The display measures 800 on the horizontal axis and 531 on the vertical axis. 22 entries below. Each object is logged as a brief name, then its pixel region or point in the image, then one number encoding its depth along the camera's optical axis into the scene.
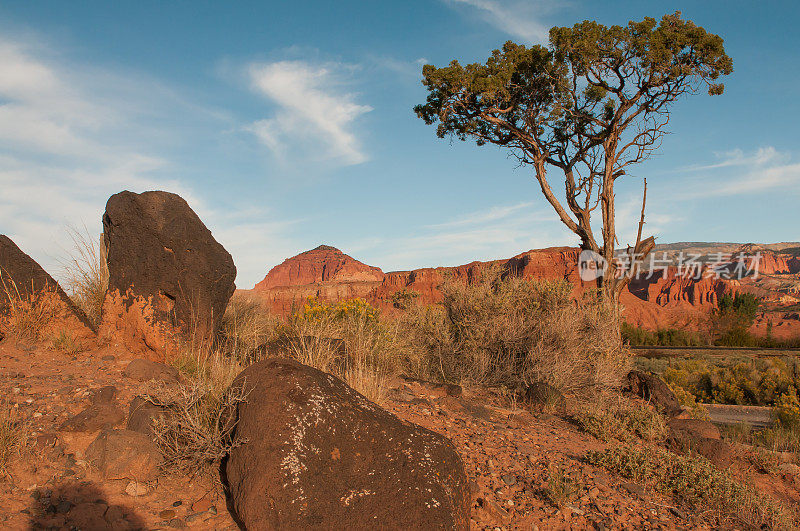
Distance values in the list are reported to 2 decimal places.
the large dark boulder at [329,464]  2.62
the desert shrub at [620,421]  5.64
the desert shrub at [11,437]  3.12
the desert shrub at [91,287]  6.78
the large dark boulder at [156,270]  5.76
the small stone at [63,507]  2.86
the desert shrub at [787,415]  9.53
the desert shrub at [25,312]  5.55
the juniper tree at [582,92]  13.02
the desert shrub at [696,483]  3.99
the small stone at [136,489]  3.13
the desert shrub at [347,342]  5.50
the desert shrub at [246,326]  6.52
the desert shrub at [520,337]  7.41
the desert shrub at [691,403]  9.39
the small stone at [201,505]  3.04
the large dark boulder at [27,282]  5.79
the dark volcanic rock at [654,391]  7.89
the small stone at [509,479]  3.74
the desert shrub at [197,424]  3.31
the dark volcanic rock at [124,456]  3.28
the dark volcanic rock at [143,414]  3.66
